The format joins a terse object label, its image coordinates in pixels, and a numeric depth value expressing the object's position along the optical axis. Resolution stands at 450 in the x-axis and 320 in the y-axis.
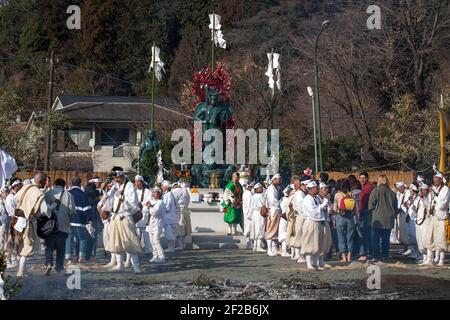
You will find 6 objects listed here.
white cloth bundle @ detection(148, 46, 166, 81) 38.72
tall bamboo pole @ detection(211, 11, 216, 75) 37.36
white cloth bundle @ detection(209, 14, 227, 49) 37.67
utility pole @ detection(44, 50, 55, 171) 40.97
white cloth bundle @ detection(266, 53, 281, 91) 37.09
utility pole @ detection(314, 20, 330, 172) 33.20
